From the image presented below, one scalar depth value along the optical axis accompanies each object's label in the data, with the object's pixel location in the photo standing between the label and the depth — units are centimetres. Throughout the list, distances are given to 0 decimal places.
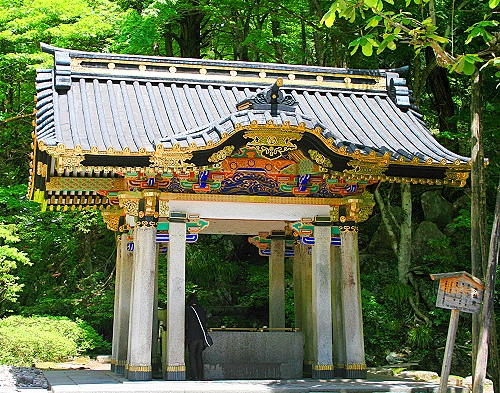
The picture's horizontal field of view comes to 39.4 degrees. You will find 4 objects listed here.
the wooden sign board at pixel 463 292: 793
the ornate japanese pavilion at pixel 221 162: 990
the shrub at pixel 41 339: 1411
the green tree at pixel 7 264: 1363
